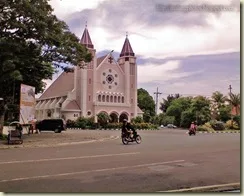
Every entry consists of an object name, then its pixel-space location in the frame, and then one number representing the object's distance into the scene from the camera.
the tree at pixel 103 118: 41.09
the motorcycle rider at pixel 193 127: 23.14
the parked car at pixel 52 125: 30.52
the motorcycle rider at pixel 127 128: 15.64
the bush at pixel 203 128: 25.17
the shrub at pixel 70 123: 43.25
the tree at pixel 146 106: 50.17
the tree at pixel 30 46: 16.25
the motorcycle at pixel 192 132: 23.19
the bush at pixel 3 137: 17.56
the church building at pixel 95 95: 41.19
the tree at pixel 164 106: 48.71
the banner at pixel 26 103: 18.11
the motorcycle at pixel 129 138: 15.57
